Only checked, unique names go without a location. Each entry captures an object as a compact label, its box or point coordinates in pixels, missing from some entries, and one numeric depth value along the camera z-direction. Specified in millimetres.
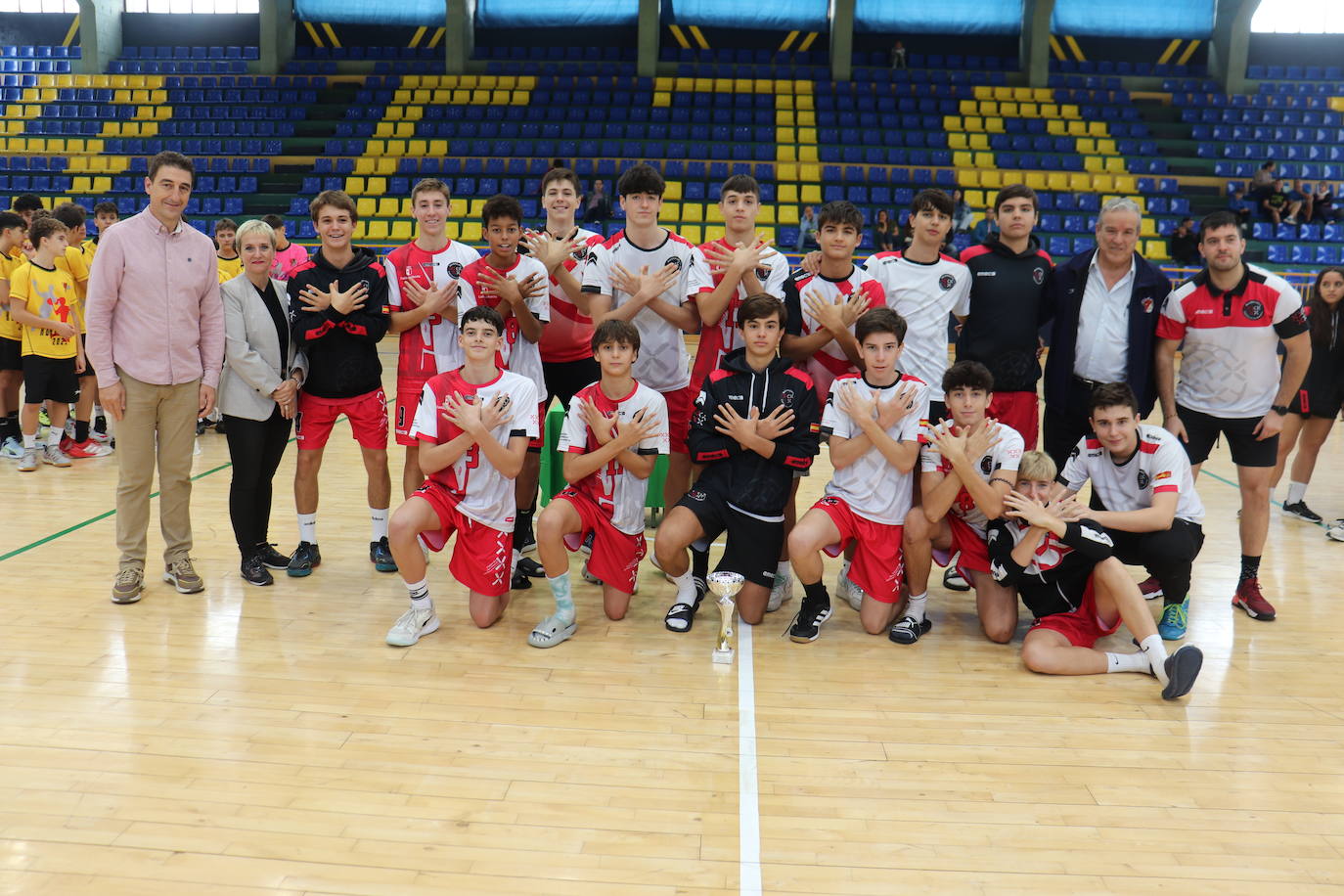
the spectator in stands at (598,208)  15844
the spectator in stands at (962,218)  14801
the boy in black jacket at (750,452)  4180
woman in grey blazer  4555
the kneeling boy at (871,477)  4094
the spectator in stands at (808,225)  15203
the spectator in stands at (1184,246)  15570
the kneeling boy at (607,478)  4098
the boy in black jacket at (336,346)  4613
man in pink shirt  4148
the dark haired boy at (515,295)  4641
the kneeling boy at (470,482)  4055
